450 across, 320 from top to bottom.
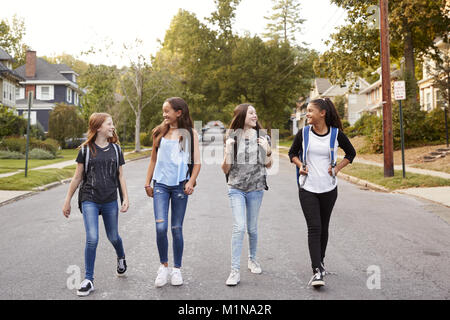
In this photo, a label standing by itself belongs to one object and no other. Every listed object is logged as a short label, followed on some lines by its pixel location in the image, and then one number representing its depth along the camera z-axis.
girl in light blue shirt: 4.95
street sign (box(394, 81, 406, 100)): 14.30
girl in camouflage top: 5.11
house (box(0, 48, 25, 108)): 40.50
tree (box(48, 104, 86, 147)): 39.59
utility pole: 15.30
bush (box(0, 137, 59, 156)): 30.14
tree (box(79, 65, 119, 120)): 36.97
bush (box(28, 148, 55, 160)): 28.23
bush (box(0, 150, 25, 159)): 27.52
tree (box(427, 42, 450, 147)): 23.42
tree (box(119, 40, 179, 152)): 37.84
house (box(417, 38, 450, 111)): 33.05
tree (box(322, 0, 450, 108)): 26.95
